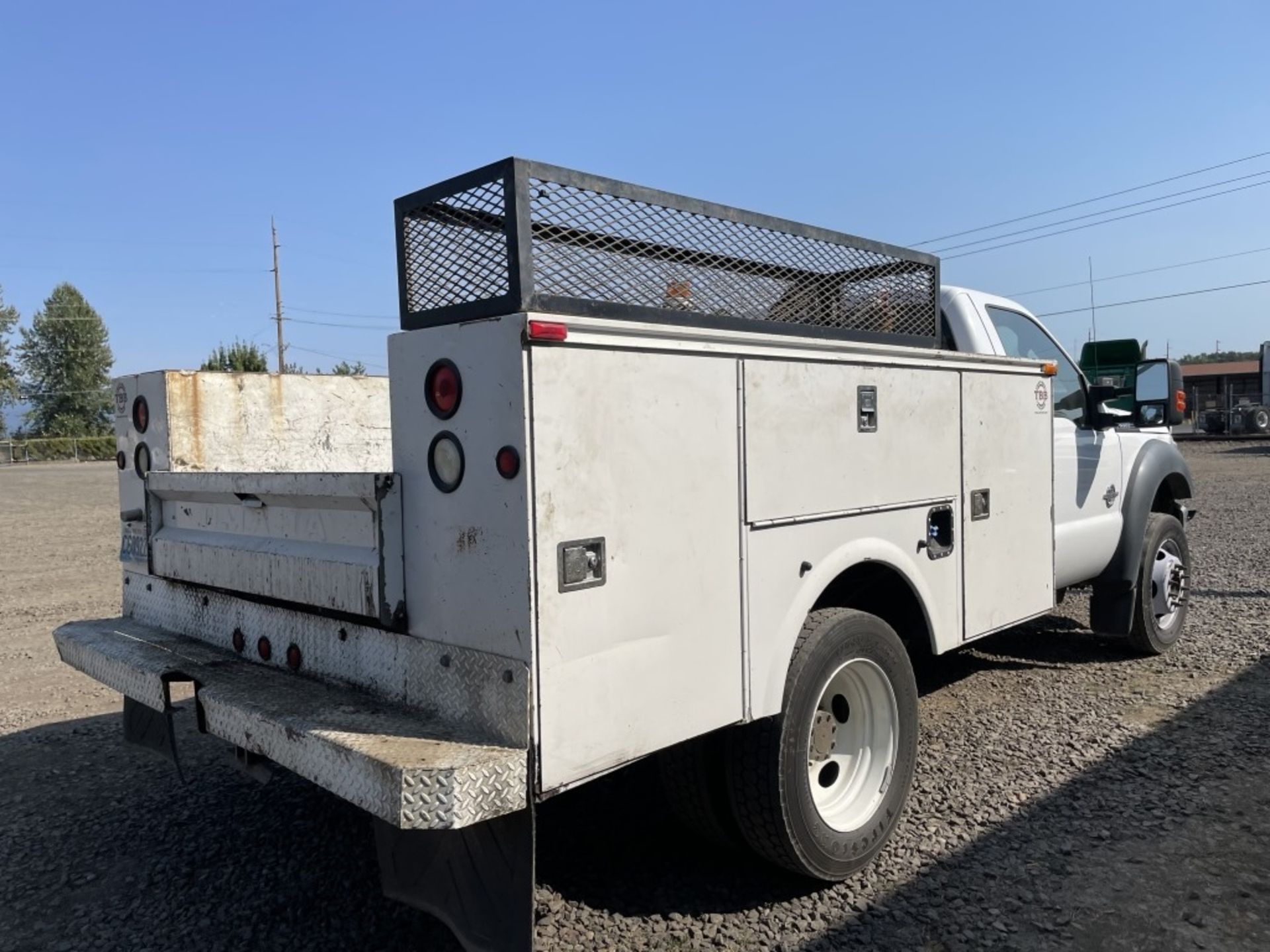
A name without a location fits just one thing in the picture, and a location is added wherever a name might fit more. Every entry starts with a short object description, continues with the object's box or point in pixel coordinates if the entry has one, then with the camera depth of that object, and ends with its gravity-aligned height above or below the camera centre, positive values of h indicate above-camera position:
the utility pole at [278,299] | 50.91 +7.62
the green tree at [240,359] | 49.22 +4.33
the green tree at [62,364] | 74.19 +6.31
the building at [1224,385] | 43.59 +1.52
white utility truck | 2.34 -0.36
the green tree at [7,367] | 64.56 +5.42
